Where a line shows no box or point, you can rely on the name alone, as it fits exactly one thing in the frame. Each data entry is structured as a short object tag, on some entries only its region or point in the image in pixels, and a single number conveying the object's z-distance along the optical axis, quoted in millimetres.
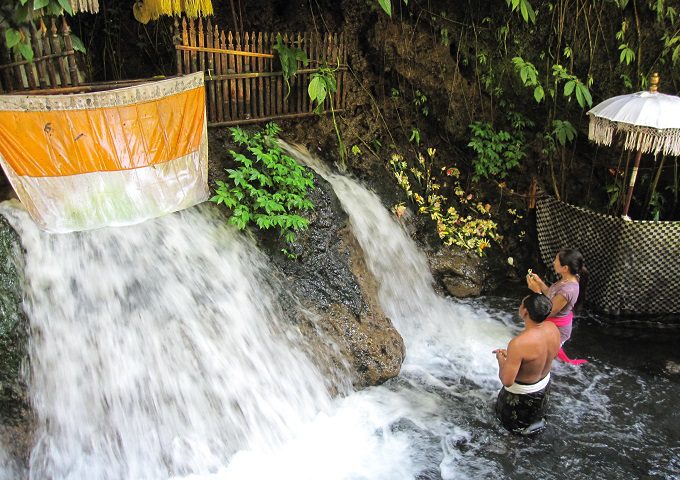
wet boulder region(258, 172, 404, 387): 5836
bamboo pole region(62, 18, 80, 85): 5520
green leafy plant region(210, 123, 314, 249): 5871
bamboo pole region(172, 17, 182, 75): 5949
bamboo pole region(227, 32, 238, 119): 6395
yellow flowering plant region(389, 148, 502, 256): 7996
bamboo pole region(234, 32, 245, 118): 6443
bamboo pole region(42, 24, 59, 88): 5412
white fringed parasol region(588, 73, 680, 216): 6219
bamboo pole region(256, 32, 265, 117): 6584
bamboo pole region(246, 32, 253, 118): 6499
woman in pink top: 5426
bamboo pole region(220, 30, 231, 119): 6290
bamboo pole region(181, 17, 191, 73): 6008
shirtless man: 4594
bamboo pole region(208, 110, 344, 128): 6598
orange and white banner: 4977
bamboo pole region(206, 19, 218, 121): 6195
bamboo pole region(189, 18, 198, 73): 6016
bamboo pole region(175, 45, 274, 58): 6043
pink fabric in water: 5605
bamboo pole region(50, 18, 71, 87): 5359
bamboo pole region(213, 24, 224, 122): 6238
